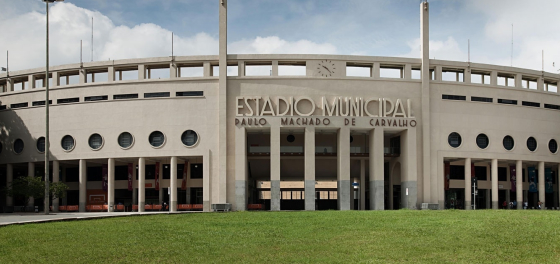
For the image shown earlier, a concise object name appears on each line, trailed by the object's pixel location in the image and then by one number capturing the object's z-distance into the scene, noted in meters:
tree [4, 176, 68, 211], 54.28
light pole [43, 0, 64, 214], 45.19
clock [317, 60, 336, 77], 57.03
